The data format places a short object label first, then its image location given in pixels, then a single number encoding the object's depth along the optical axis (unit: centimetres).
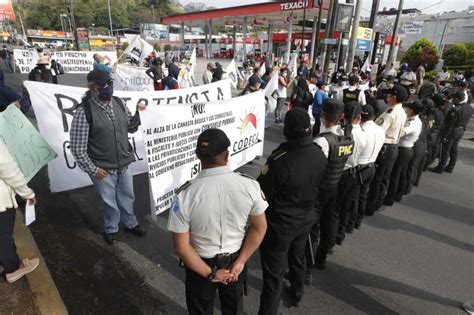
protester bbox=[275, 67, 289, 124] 944
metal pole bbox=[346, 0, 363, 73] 1455
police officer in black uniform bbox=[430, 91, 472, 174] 598
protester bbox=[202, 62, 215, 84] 1032
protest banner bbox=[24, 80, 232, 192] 393
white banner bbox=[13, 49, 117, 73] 1421
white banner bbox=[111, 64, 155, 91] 1053
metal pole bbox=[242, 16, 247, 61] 3105
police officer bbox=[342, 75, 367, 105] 700
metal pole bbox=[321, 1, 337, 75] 1338
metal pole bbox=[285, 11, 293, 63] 2623
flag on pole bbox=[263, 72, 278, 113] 838
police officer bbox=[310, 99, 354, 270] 280
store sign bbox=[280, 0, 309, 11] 2367
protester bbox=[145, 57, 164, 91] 956
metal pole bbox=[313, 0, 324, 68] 1545
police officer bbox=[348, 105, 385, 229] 333
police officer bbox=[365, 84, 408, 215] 418
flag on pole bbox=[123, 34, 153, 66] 1183
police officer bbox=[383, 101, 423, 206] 445
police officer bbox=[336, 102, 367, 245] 314
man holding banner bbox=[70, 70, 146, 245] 303
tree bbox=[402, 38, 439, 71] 2169
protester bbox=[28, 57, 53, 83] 777
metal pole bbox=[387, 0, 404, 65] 1766
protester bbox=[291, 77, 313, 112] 756
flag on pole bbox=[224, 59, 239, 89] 1096
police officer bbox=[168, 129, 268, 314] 167
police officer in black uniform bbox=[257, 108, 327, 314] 219
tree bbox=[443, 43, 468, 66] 2522
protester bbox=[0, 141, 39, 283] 245
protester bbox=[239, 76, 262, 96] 675
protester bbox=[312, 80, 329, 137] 732
